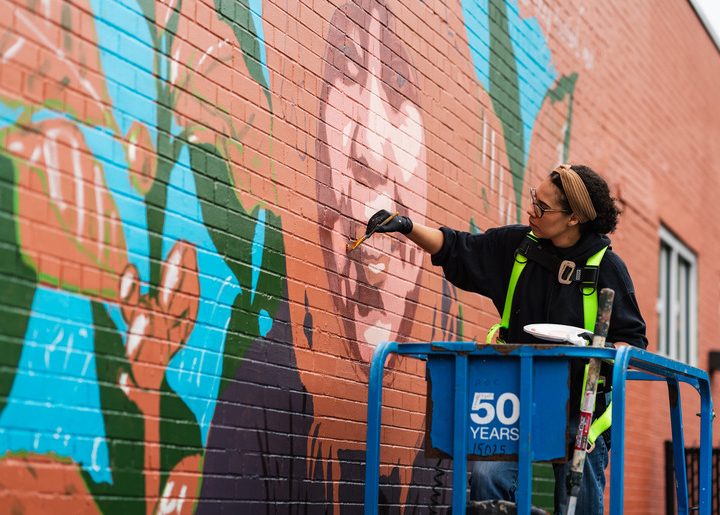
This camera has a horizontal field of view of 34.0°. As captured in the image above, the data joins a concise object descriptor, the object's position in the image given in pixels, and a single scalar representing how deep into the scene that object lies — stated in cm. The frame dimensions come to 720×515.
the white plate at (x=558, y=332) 489
